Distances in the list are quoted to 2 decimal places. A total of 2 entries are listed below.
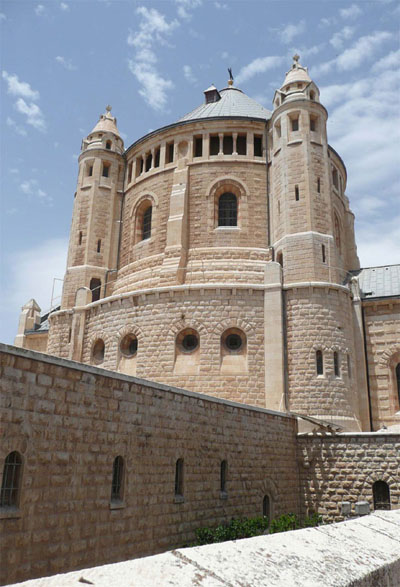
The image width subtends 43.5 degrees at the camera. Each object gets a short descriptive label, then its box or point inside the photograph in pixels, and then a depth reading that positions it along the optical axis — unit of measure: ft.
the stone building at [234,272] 68.39
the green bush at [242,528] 36.73
